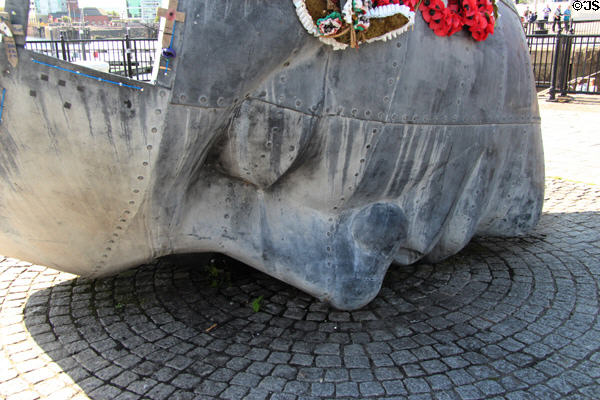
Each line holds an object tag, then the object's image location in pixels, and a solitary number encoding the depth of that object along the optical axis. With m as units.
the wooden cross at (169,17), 2.95
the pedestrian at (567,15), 23.88
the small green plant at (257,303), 4.11
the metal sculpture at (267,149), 3.02
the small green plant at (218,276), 4.50
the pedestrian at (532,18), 26.65
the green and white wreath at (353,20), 3.25
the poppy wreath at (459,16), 3.77
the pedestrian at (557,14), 24.14
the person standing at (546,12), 26.97
